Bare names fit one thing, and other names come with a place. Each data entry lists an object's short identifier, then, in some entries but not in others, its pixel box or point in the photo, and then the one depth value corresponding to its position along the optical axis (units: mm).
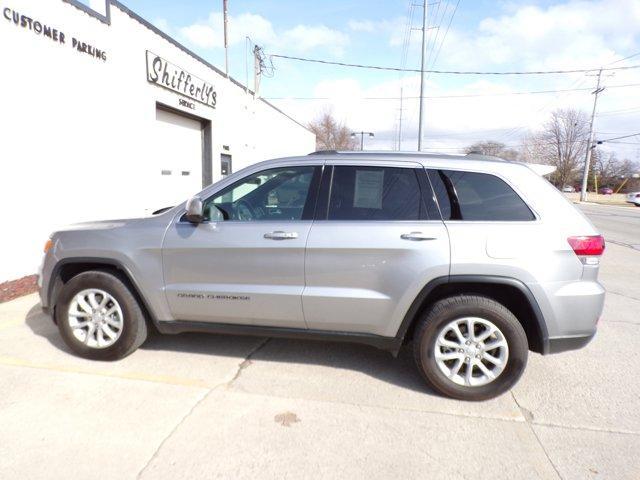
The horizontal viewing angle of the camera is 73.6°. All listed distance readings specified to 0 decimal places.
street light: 56909
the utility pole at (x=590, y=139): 41438
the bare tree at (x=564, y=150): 63156
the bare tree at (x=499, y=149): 58719
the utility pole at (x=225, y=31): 13570
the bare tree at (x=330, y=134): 55375
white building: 5691
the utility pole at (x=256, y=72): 16734
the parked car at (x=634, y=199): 35406
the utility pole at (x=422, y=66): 23172
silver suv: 2998
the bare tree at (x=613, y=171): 78750
